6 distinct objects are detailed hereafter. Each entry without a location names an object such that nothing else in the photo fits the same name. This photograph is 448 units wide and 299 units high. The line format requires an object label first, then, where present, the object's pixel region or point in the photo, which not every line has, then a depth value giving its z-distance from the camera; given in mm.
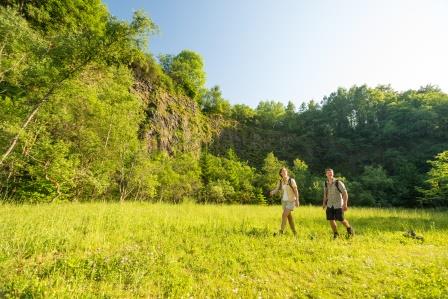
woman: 8609
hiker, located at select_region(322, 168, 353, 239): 8695
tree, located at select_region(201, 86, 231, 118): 50250
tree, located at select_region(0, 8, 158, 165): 10070
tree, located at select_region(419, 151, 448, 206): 21538
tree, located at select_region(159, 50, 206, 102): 43772
